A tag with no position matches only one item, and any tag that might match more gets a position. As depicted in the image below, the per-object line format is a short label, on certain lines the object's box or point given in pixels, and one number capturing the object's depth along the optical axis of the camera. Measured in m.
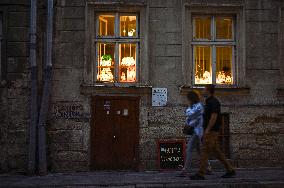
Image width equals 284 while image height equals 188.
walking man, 9.20
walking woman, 9.49
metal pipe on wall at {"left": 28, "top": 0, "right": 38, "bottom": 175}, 10.74
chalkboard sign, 11.10
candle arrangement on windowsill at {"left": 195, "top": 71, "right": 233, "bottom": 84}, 11.73
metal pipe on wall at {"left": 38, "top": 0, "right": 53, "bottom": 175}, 10.73
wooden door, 11.30
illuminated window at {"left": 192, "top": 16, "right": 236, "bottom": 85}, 11.76
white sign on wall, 11.33
